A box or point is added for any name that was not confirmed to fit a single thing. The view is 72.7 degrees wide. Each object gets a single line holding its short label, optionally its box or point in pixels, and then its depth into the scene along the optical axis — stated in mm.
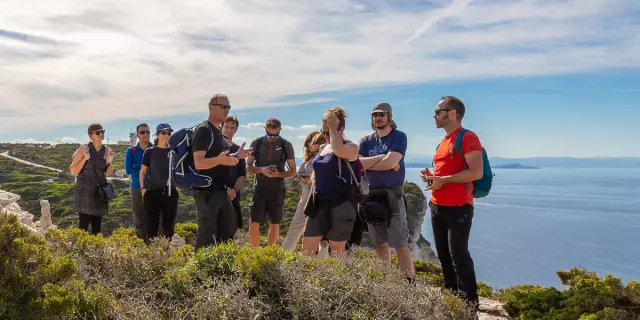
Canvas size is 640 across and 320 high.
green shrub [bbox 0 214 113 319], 2930
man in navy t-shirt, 5195
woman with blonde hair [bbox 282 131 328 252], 5996
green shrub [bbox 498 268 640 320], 4758
